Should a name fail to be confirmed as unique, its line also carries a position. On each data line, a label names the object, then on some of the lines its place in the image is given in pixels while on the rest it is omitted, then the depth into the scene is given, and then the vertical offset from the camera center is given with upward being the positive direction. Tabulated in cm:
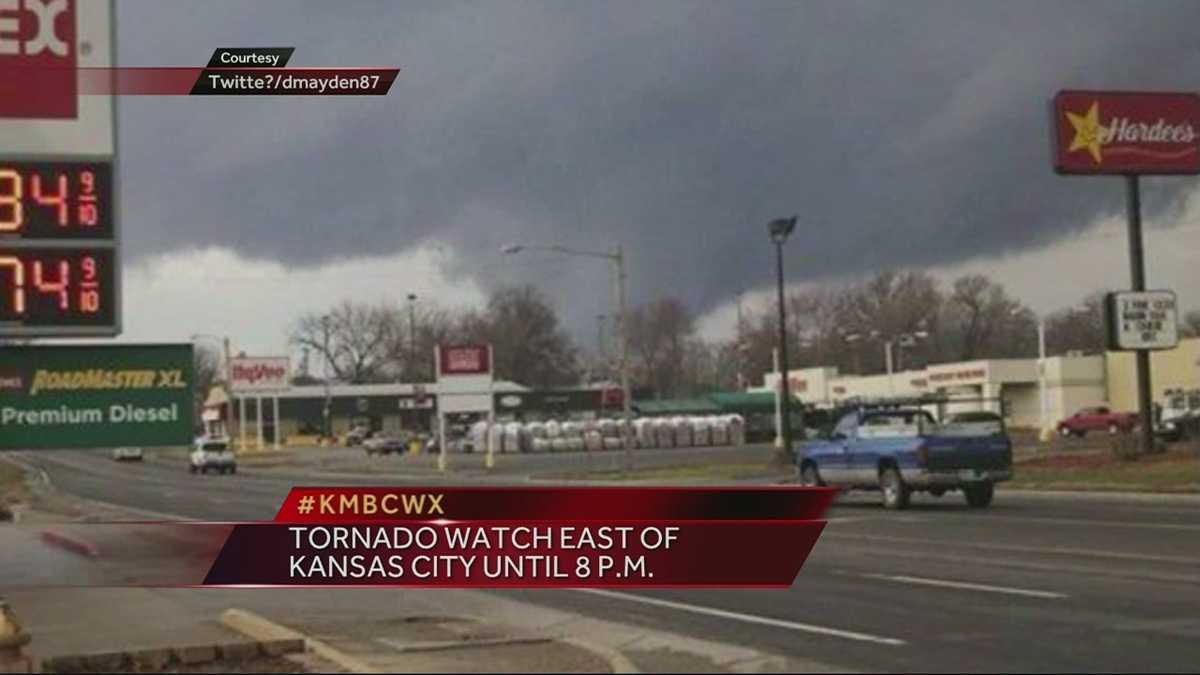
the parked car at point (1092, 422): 7519 -229
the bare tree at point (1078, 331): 14200 +476
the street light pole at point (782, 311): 4728 +246
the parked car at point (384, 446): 9100 -268
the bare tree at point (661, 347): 15700 +506
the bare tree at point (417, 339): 11638 +495
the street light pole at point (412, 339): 11734 +512
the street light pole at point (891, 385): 10716 +0
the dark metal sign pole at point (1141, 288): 3762 +232
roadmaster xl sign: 1120 +12
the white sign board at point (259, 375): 10544 +232
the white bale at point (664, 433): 8617 -235
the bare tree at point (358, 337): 12662 +574
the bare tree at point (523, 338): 11288 +487
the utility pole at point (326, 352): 12516 +449
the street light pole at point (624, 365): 5116 +106
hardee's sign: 4159 +693
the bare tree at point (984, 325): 14700 +578
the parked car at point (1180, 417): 5022 -166
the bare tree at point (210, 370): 10852 +297
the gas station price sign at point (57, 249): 1091 +123
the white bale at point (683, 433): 8712 -242
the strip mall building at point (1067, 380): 9069 -3
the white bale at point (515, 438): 8288 -227
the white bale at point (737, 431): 8706 -244
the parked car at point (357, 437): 11275 -260
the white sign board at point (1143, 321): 3816 +145
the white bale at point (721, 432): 8719 -245
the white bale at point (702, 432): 8725 -242
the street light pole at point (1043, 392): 7900 -66
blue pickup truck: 2764 -138
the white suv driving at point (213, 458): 6875 -232
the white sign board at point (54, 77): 1080 +250
